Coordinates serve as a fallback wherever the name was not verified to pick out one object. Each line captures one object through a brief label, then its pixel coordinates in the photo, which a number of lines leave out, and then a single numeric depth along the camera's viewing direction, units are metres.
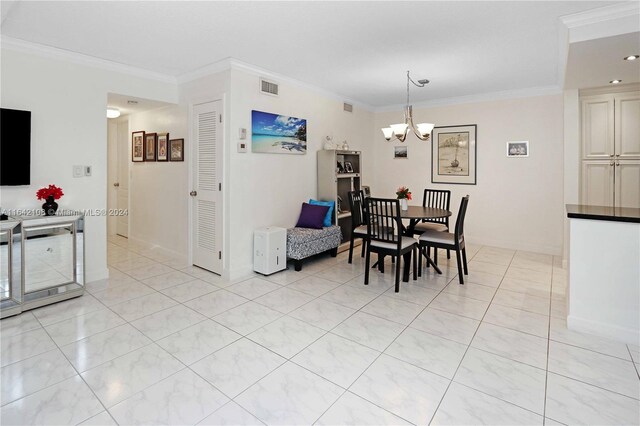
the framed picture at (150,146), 5.01
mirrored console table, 2.88
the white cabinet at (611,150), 4.40
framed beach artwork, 4.14
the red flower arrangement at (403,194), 4.22
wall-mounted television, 3.06
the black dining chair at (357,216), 4.29
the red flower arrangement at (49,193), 3.21
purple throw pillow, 4.68
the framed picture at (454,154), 5.69
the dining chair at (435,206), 4.51
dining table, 3.85
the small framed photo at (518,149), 5.23
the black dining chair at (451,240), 3.79
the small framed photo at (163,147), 4.76
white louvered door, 4.01
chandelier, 4.01
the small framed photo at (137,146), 5.25
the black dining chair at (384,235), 3.65
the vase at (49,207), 3.23
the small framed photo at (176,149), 4.52
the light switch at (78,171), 3.61
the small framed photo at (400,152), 6.38
